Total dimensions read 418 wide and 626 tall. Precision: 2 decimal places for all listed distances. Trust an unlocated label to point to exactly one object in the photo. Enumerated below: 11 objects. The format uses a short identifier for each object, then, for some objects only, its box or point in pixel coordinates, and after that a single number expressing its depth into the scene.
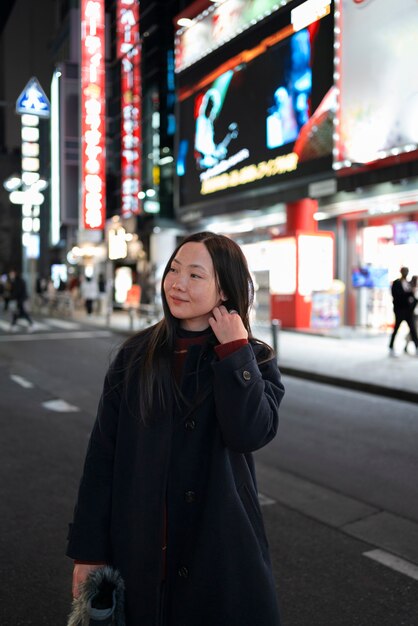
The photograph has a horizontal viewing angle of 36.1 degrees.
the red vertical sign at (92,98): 28.42
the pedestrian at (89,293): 26.12
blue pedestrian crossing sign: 13.69
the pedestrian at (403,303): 12.65
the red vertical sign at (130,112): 30.48
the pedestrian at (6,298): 30.65
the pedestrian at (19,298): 20.06
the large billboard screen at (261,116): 17.09
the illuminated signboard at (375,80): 14.39
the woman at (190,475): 1.87
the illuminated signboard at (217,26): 19.69
